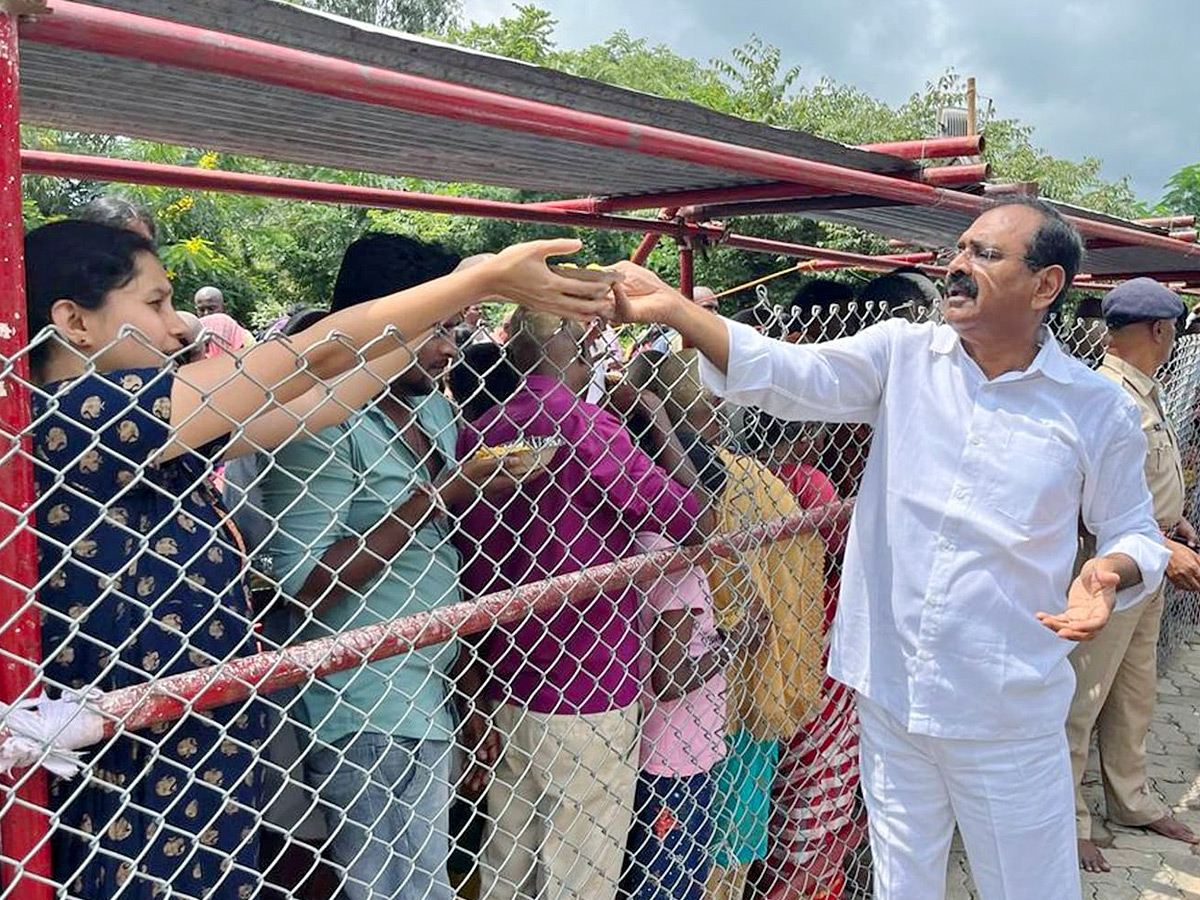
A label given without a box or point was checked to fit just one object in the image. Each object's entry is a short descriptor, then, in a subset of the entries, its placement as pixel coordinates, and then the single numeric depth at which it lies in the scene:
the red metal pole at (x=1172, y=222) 4.70
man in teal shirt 1.85
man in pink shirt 2.10
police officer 3.61
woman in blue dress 1.37
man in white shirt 2.12
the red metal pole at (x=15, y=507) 1.11
